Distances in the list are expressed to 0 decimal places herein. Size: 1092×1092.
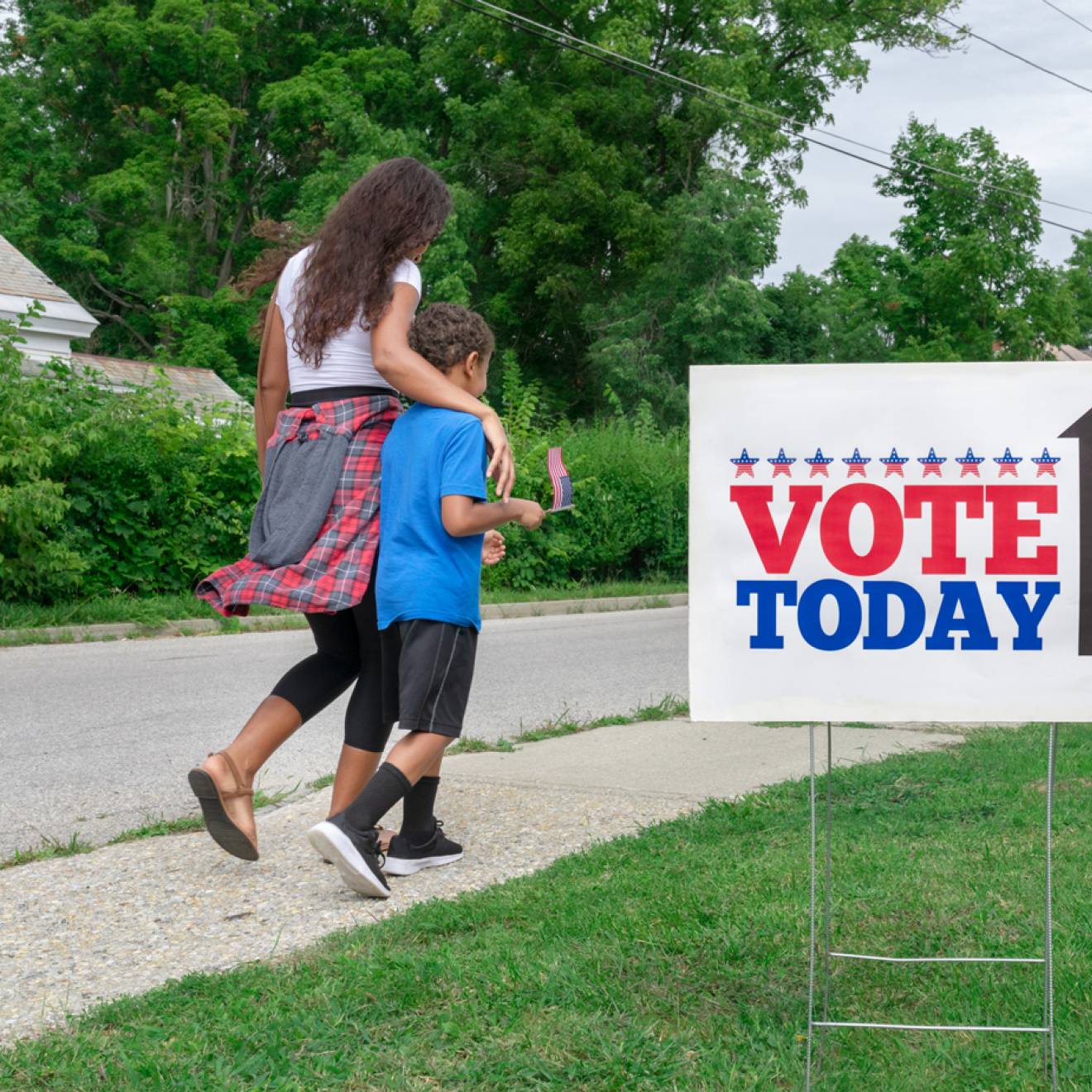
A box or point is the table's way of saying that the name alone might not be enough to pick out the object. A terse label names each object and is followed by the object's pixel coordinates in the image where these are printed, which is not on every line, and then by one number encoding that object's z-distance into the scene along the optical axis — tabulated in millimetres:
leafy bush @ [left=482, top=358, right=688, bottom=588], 17766
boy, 3967
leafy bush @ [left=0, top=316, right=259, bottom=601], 12219
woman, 4059
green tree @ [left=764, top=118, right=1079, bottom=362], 37188
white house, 22672
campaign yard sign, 2561
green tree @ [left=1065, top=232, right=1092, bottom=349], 72438
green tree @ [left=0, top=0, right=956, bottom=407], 33406
